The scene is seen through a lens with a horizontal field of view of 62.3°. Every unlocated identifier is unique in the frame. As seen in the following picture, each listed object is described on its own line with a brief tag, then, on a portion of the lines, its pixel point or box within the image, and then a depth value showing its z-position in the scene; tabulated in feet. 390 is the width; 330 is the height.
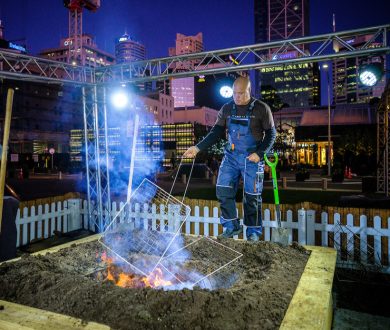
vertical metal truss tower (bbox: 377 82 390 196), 49.55
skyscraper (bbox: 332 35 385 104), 511.40
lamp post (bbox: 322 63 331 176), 103.36
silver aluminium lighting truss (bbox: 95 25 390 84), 21.59
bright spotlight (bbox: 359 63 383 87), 28.68
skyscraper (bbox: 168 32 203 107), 425.69
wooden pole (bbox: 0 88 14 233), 9.59
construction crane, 255.91
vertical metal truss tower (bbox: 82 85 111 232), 29.71
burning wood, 13.66
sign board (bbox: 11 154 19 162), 119.50
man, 17.24
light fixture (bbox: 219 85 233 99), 29.48
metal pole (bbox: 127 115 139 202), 22.11
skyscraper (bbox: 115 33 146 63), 571.69
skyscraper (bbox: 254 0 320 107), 517.55
